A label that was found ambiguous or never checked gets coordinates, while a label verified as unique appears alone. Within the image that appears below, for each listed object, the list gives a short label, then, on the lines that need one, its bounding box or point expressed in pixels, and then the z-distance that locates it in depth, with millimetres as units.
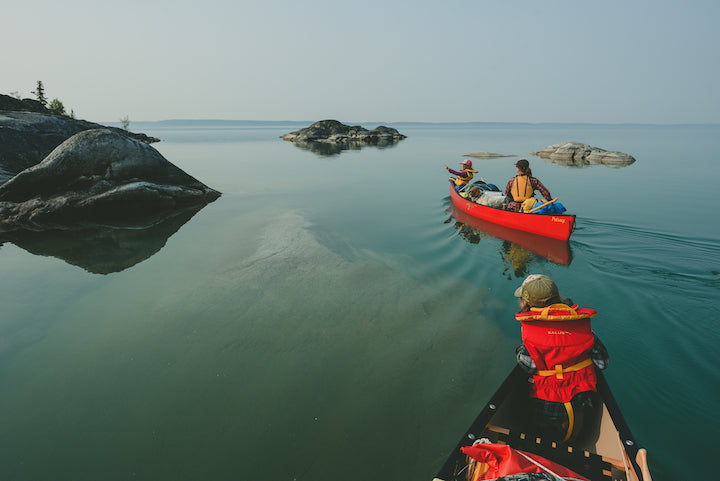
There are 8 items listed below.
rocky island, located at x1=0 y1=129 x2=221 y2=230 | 13703
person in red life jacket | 3635
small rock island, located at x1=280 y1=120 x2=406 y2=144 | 75000
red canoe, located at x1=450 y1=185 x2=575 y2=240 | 10711
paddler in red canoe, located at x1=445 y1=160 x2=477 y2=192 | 16766
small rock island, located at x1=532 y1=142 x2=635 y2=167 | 35281
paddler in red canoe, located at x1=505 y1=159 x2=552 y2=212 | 11797
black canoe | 2980
